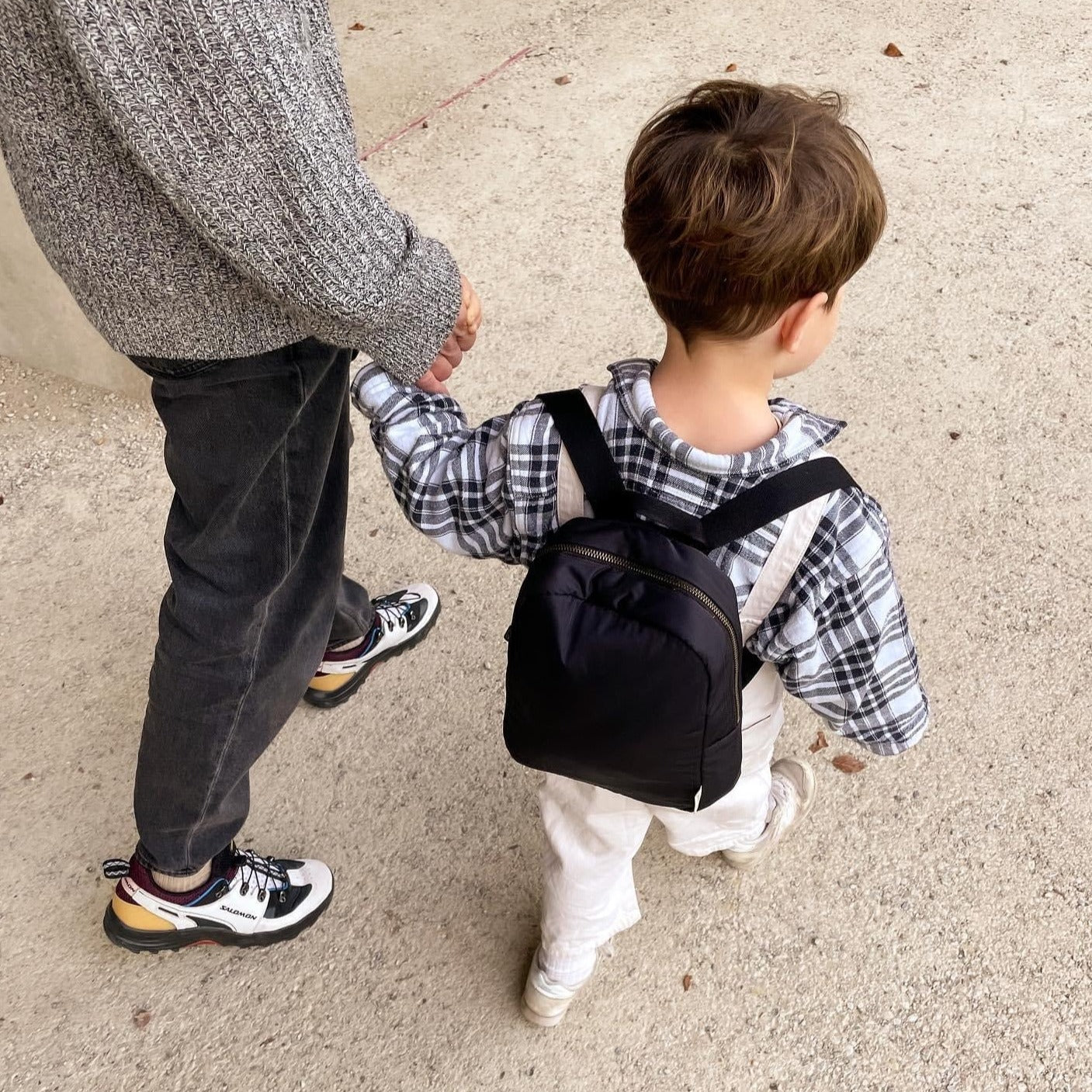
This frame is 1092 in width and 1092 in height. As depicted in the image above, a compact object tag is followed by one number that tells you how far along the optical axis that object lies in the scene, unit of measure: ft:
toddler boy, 3.92
